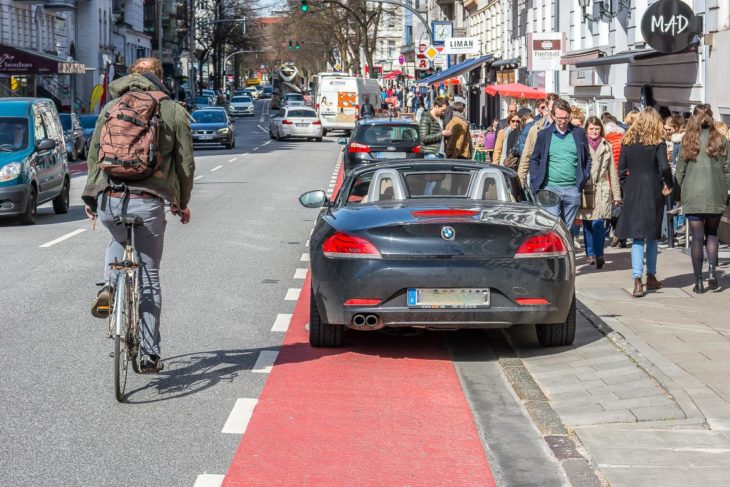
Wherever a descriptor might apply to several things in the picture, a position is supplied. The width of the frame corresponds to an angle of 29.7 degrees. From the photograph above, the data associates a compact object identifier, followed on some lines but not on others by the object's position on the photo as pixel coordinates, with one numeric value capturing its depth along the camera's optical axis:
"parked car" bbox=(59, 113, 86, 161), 40.28
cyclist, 7.42
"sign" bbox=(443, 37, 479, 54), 43.59
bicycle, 7.11
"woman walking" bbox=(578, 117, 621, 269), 13.95
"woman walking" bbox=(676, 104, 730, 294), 12.06
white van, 63.00
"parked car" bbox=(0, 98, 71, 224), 18.72
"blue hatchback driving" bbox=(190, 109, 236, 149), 47.78
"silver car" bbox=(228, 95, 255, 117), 103.31
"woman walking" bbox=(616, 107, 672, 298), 12.02
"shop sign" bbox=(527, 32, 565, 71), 24.14
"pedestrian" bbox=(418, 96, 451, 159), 20.56
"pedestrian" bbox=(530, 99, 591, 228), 13.09
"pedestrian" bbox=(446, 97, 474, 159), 20.22
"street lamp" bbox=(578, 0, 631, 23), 29.25
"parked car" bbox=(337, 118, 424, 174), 25.30
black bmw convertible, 8.43
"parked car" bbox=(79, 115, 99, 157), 44.70
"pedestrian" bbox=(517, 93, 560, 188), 14.25
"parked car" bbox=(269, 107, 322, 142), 56.00
